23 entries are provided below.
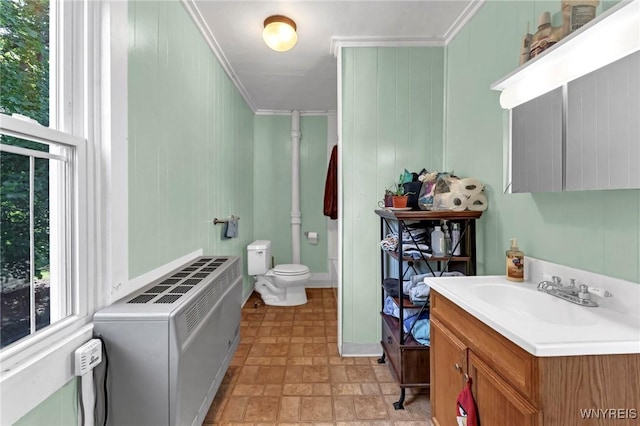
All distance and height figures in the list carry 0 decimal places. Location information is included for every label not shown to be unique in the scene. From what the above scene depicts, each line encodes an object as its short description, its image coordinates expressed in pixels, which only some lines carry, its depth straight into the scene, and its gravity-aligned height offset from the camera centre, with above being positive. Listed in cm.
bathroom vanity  74 -42
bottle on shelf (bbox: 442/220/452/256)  181 -19
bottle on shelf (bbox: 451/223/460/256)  179 -16
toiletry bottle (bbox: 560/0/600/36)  102 +71
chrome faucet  101 -30
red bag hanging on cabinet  103 -72
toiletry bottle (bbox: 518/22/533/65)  126 +72
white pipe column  389 +34
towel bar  231 -7
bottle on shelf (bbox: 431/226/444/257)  179 -19
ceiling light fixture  192 +121
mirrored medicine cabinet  88 +36
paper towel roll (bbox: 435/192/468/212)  172 +6
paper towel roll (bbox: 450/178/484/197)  172 +15
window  82 +14
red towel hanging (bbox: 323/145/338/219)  368 +28
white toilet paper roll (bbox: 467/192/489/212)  172 +6
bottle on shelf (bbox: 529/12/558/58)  114 +70
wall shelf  85 +55
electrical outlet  93 -48
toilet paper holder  394 -33
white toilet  320 -75
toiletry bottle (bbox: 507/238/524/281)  134 -25
